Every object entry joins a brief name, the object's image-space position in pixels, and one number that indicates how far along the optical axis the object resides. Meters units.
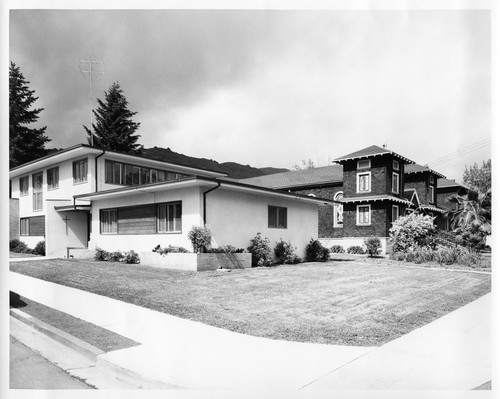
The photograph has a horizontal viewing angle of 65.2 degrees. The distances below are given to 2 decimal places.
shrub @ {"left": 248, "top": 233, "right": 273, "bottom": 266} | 13.94
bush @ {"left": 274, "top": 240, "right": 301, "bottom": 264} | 15.40
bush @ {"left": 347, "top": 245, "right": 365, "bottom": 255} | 22.45
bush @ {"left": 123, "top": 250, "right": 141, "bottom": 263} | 13.98
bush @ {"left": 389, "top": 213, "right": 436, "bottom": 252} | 18.38
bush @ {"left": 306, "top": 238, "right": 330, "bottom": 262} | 17.06
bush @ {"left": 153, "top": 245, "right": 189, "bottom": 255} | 12.70
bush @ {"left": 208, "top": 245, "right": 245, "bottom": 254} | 12.72
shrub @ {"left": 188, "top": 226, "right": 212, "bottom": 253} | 12.31
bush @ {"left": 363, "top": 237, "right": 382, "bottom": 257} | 20.78
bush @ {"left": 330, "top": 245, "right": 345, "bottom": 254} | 23.59
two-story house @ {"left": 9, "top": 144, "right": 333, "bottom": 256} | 13.31
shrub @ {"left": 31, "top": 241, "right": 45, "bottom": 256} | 16.97
